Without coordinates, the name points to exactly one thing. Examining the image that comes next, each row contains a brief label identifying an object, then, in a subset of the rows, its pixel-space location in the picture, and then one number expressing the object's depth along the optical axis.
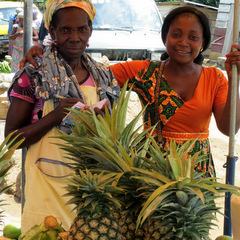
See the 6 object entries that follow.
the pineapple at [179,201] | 1.40
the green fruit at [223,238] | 1.74
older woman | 2.22
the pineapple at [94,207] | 1.44
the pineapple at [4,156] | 1.50
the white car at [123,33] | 7.81
